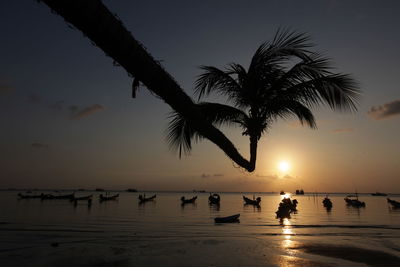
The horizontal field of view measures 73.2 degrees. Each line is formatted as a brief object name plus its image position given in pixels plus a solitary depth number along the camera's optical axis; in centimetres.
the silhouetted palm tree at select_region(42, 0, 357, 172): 153
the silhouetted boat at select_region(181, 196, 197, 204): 5741
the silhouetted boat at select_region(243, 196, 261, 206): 5154
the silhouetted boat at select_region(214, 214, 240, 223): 2217
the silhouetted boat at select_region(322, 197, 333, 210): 4572
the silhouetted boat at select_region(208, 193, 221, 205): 5247
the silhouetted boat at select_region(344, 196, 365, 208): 5002
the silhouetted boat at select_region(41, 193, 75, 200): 6138
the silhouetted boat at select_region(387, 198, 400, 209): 4958
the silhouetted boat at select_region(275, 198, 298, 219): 2728
